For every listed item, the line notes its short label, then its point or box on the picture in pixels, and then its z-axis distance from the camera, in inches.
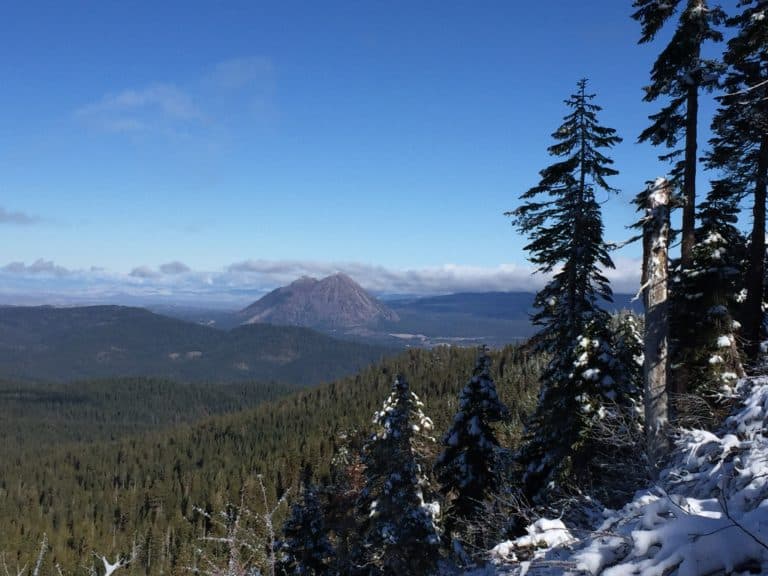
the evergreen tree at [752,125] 574.2
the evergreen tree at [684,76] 597.9
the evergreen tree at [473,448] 848.9
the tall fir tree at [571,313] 647.1
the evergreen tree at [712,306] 560.1
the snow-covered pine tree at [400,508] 779.4
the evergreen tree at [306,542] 948.6
